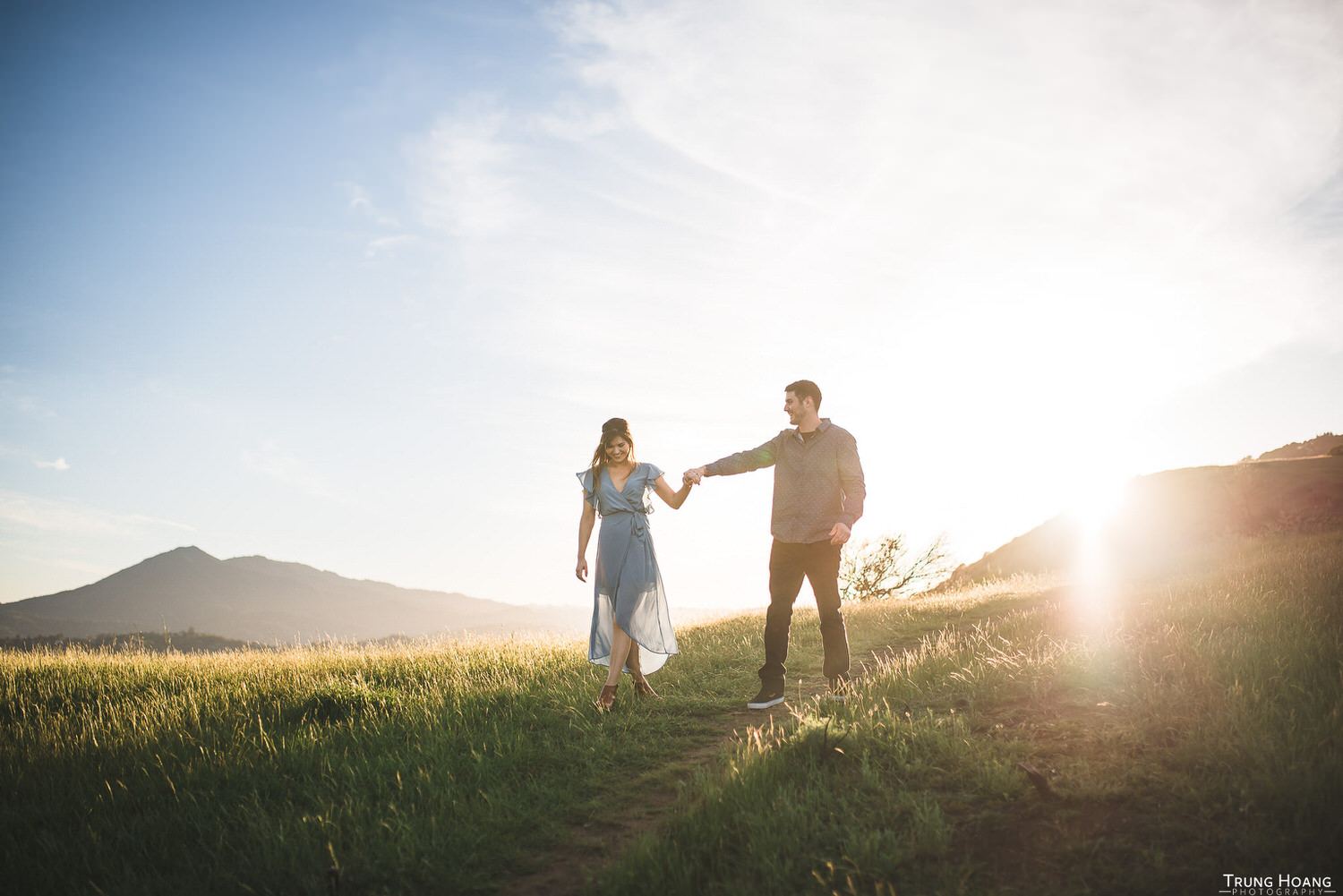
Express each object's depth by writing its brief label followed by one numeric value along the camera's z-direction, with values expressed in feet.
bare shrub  91.45
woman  22.26
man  21.84
